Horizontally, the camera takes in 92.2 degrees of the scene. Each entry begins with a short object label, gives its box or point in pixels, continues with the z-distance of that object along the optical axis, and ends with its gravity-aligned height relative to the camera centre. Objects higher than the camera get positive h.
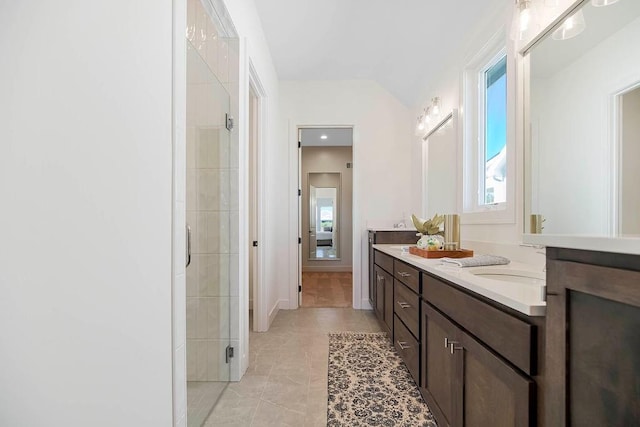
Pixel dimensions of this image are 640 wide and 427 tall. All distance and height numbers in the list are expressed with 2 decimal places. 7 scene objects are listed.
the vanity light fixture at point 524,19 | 1.55 +1.01
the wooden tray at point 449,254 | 2.01 -0.26
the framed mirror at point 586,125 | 1.07 +0.37
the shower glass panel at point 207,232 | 1.49 -0.11
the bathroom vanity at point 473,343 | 0.81 -0.46
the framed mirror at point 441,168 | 2.58 +0.44
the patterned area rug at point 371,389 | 1.62 -1.08
